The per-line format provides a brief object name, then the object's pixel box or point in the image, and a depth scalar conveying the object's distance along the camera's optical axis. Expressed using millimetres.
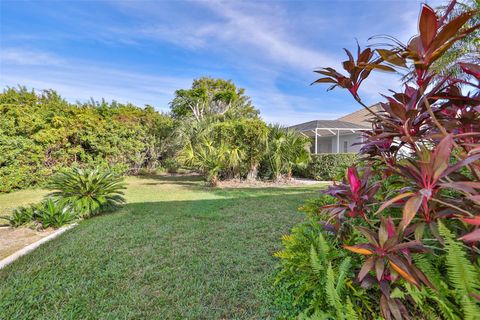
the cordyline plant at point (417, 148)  1062
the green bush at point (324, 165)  11672
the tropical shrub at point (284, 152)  10375
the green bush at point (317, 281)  1429
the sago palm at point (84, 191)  5070
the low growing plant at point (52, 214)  4492
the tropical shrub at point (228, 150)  9820
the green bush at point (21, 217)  4484
